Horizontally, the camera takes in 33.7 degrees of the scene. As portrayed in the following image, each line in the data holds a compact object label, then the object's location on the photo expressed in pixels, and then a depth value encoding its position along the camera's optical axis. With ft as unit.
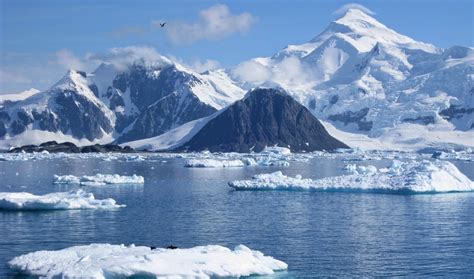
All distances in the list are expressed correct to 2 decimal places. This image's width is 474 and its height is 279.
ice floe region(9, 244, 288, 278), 117.39
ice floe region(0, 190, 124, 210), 206.80
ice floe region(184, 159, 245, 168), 492.95
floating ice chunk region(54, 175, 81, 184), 310.04
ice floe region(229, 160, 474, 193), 260.01
